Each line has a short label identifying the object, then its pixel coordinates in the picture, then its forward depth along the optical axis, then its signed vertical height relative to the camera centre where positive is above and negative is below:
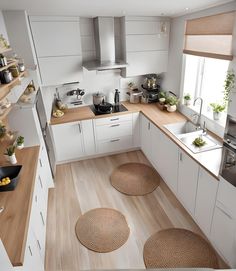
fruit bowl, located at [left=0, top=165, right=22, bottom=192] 2.01 -1.14
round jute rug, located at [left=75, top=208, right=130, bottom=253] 2.26 -2.04
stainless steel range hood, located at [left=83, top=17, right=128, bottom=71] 3.13 -0.06
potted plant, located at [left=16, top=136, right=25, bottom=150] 2.33 -1.00
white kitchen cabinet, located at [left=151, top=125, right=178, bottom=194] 2.72 -1.57
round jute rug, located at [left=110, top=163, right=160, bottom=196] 3.01 -2.01
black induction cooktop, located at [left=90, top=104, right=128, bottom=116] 3.55 -1.11
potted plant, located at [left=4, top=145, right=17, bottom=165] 2.11 -1.03
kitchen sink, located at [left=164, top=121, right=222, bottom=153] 2.41 -1.19
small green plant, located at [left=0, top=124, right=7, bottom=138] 2.23 -0.84
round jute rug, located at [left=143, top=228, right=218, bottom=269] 2.05 -2.06
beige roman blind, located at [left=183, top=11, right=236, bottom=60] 2.16 +0.01
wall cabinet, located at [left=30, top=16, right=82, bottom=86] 2.86 -0.05
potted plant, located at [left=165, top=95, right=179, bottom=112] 3.40 -1.00
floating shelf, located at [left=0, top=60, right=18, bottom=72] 1.70 -0.15
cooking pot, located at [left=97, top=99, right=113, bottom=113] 3.53 -1.04
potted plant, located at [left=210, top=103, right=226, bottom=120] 2.59 -0.85
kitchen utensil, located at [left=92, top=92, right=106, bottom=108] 3.69 -0.94
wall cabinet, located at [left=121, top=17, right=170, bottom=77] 3.21 -0.06
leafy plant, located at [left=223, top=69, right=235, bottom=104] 1.93 -0.43
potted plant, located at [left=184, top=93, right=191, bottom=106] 3.16 -0.88
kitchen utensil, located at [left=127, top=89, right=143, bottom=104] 3.94 -0.98
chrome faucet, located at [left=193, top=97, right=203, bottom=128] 2.85 -1.07
